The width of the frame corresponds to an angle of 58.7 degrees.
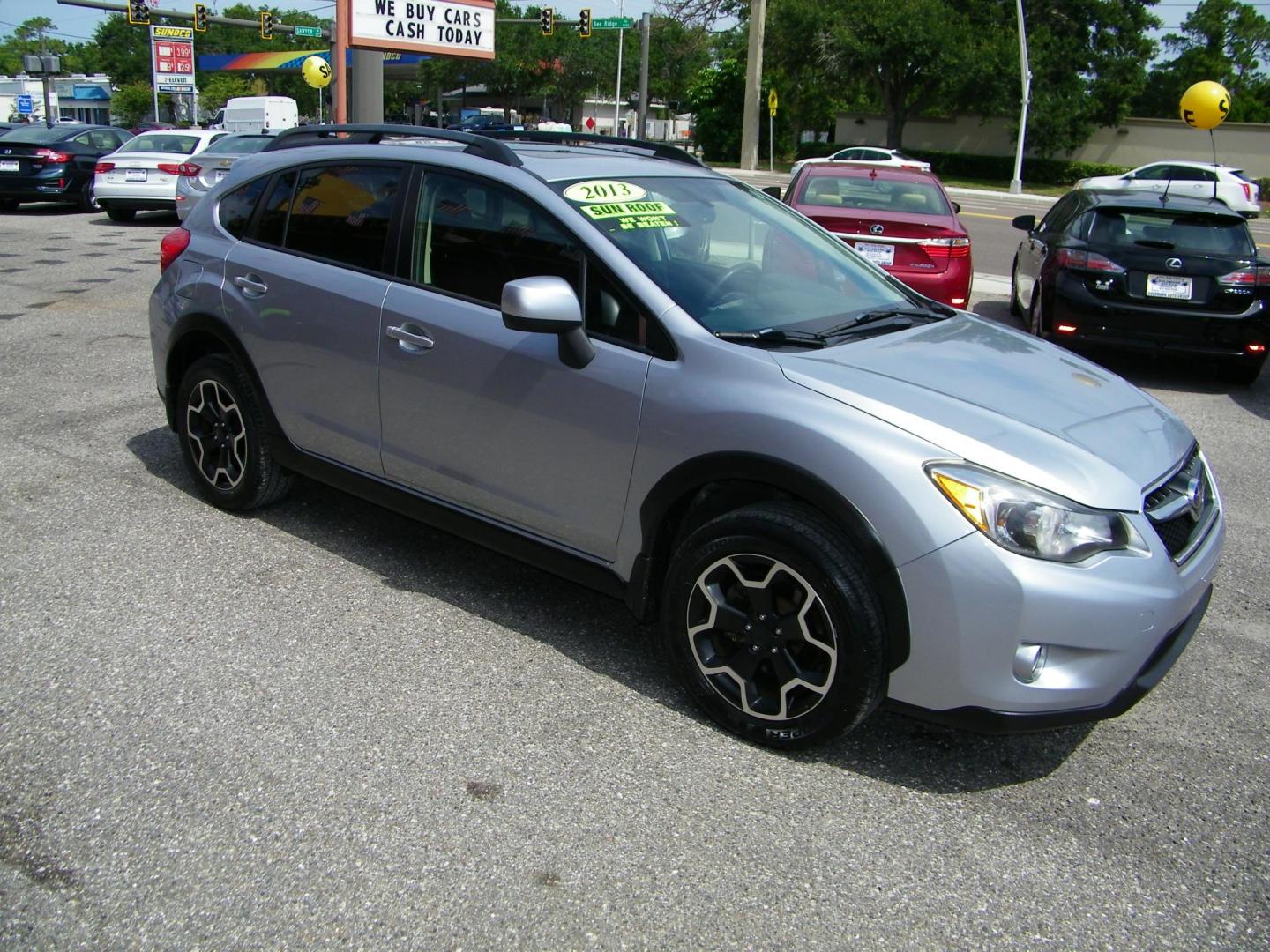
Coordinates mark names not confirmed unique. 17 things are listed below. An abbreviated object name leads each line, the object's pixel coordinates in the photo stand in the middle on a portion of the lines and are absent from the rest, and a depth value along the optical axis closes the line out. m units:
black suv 8.42
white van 38.12
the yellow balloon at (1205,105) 16.84
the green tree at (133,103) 84.79
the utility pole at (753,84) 50.47
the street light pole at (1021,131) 37.12
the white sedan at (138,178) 17.55
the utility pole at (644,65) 37.03
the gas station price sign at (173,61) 52.34
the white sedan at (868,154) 34.31
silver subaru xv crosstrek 3.04
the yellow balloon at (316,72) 33.83
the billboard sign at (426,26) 14.41
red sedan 9.01
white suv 22.45
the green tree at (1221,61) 66.12
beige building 46.09
